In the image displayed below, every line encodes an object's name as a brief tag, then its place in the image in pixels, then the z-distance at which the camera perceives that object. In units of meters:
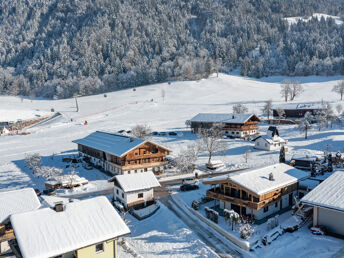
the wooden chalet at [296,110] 87.94
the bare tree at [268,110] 88.34
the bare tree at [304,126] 64.36
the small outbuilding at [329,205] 25.34
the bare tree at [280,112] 84.93
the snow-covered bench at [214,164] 48.62
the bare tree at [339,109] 86.79
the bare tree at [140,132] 62.53
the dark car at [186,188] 39.59
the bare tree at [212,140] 52.95
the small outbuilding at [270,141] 57.50
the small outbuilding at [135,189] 34.34
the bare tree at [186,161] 47.38
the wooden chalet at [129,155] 45.78
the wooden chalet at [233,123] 68.69
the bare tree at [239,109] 90.21
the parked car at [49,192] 40.47
